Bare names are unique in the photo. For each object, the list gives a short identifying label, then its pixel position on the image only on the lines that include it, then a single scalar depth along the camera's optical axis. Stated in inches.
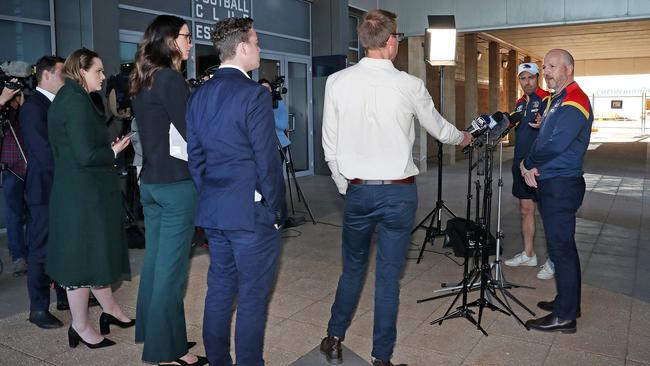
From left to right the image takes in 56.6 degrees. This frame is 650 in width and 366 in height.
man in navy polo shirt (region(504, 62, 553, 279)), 186.9
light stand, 246.7
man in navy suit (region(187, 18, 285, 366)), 96.0
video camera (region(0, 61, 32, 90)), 167.2
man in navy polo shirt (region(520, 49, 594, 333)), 137.6
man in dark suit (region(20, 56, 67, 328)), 145.8
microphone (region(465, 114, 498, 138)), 135.2
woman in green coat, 119.7
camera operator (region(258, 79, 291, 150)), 263.9
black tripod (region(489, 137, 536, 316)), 154.2
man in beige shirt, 110.5
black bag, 191.8
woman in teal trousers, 110.6
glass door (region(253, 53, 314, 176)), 450.3
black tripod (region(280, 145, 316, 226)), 257.3
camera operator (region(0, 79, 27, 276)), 193.5
